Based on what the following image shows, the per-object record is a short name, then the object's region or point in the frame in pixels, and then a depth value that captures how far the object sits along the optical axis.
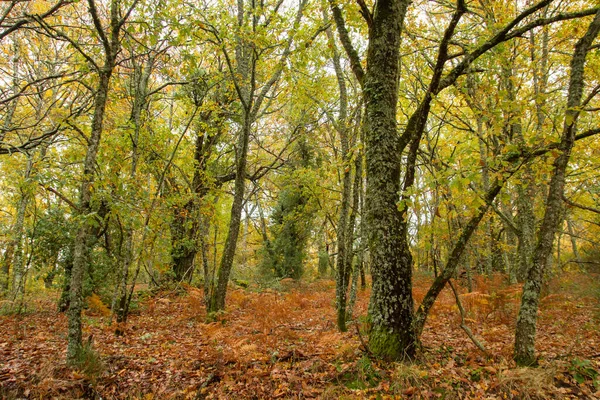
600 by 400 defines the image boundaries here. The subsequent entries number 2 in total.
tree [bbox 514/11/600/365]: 3.87
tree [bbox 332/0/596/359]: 4.18
